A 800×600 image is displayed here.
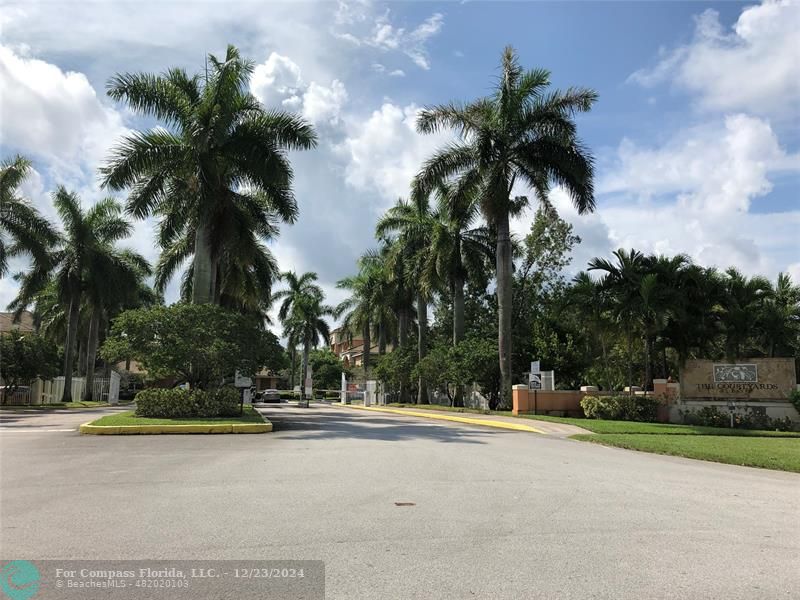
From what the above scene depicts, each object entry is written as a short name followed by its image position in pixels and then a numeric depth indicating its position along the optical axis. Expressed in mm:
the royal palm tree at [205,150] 22281
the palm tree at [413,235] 41219
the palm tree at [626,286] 28234
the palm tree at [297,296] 65688
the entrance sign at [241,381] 22688
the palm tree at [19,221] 30266
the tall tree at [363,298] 48781
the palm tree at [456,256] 35438
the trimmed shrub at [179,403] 20250
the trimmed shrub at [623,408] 26781
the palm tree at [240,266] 27266
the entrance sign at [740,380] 25609
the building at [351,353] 102125
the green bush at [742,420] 24812
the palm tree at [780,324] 40406
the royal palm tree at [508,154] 28078
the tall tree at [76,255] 37062
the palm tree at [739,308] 34031
